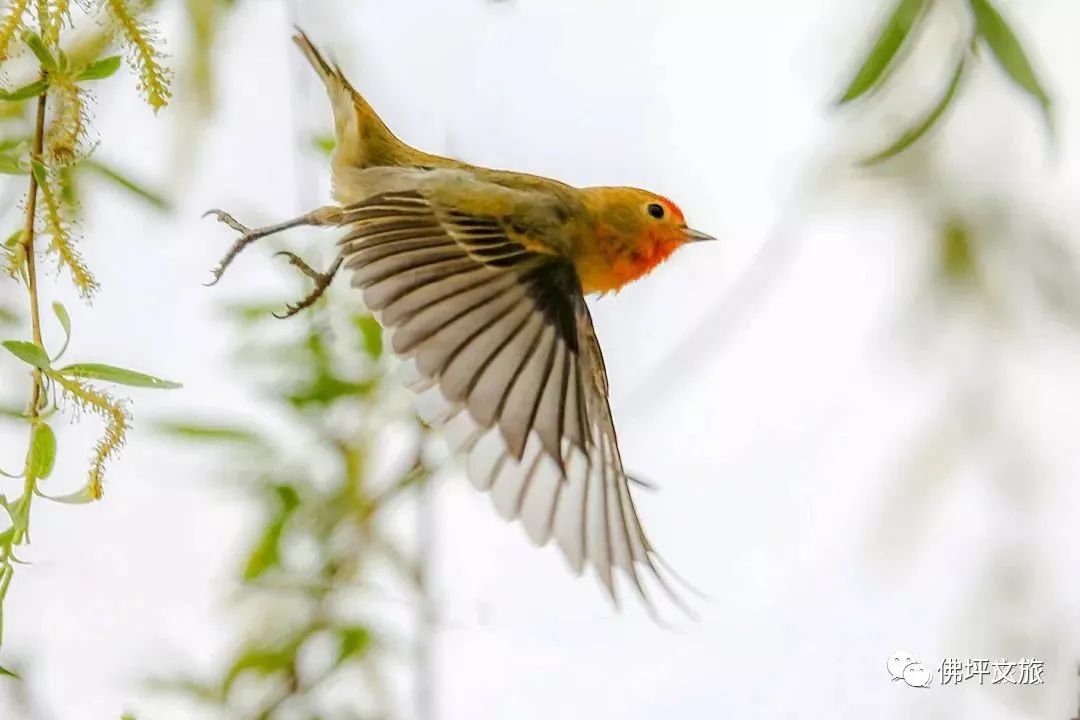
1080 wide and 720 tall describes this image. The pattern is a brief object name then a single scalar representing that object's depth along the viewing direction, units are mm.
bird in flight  3135
